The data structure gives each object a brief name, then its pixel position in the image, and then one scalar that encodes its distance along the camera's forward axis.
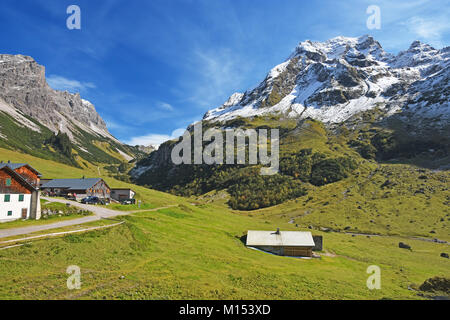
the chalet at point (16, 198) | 41.56
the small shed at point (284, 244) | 60.72
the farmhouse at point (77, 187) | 77.44
